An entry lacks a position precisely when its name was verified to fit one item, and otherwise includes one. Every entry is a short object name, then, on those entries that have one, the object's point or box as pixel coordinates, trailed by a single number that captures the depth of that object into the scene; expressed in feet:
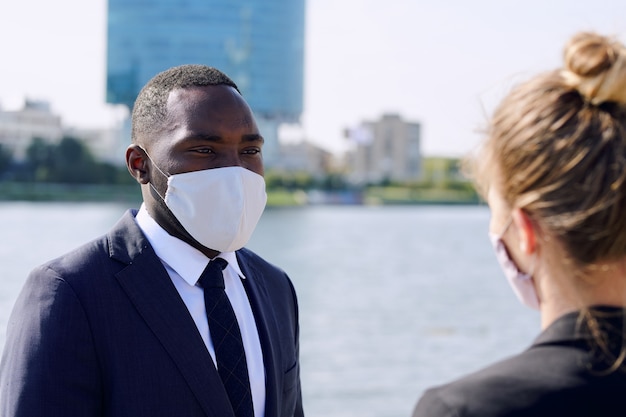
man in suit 6.44
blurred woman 4.21
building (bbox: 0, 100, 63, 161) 276.62
